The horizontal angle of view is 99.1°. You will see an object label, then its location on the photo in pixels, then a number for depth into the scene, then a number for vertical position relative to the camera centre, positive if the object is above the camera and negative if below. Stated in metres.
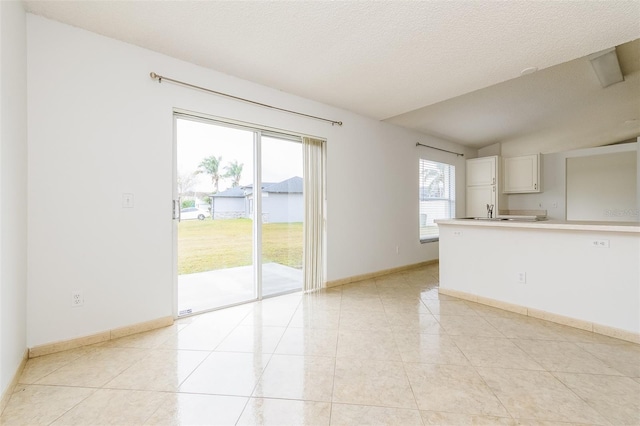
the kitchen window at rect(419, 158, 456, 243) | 5.53 +0.40
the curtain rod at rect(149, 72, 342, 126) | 2.55 +1.29
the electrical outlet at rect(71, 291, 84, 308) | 2.20 -0.69
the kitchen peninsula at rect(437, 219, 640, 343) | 2.37 -0.59
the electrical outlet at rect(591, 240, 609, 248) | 2.46 -0.28
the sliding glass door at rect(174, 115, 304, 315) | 2.91 -0.01
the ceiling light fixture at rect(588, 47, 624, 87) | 2.89 +1.70
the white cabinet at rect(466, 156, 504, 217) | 6.01 +0.62
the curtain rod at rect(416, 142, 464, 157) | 5.33 +1.36
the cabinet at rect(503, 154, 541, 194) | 5.98 +0.88
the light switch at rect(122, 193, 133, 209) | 2.42 +0.11
